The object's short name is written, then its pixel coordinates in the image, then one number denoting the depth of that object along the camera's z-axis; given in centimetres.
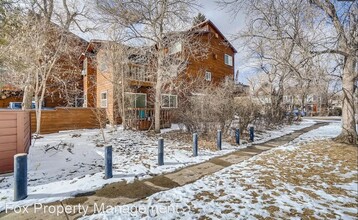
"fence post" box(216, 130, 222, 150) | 780
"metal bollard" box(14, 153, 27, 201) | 365
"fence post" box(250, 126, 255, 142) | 970
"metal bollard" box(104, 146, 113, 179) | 472
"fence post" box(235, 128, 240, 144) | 884
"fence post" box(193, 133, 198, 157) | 687
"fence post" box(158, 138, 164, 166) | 583
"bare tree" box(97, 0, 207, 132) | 980
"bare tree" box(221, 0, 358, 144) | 806
